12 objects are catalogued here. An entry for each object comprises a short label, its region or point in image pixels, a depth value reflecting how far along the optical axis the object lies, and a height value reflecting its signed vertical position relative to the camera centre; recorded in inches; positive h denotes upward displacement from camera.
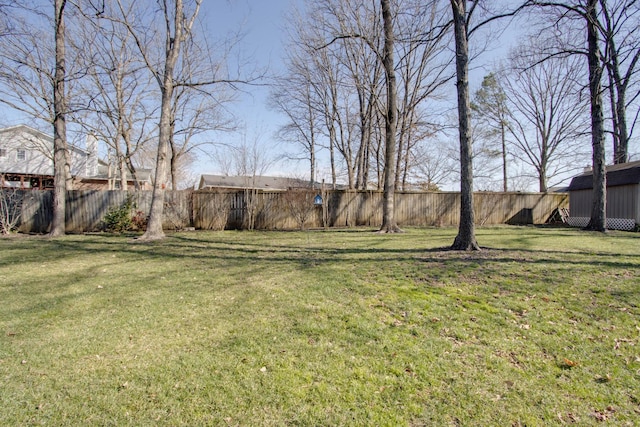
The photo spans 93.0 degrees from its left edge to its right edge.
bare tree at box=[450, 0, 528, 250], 253.9 +71.7
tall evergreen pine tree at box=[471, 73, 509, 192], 927.7 +356.3
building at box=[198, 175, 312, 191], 1145.3 +132.1
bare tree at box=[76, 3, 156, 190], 519.7 +185.9
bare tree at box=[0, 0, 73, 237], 381.1 +138.9
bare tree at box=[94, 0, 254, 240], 354.3 +153.9
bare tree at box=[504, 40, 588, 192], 891.4 +275.9
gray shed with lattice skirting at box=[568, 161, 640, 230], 506.9 +38.2
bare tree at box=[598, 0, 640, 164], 382.3 +223.3
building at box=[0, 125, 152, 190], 809.5 +140.9
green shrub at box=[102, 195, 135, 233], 445.1 -9.5
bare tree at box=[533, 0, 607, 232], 413.1 +141.0
